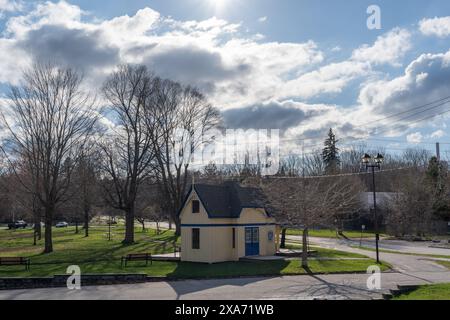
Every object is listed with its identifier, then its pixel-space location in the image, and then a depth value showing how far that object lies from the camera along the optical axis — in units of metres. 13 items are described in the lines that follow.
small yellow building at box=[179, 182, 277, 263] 31.98
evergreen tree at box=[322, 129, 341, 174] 96.64
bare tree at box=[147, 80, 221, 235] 52.21
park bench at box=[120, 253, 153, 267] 29.55
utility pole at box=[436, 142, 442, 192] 59.41
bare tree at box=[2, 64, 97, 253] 39.69
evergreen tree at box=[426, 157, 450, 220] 59.97
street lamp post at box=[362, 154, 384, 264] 28.76
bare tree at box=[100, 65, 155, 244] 47.44
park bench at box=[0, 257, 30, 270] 28.41
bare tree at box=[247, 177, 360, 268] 28.61
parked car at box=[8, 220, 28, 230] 87.62
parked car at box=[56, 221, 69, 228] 100.31
